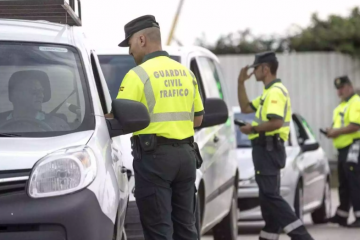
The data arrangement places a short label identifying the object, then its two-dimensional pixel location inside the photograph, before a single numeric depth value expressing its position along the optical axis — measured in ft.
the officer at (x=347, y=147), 51.58
